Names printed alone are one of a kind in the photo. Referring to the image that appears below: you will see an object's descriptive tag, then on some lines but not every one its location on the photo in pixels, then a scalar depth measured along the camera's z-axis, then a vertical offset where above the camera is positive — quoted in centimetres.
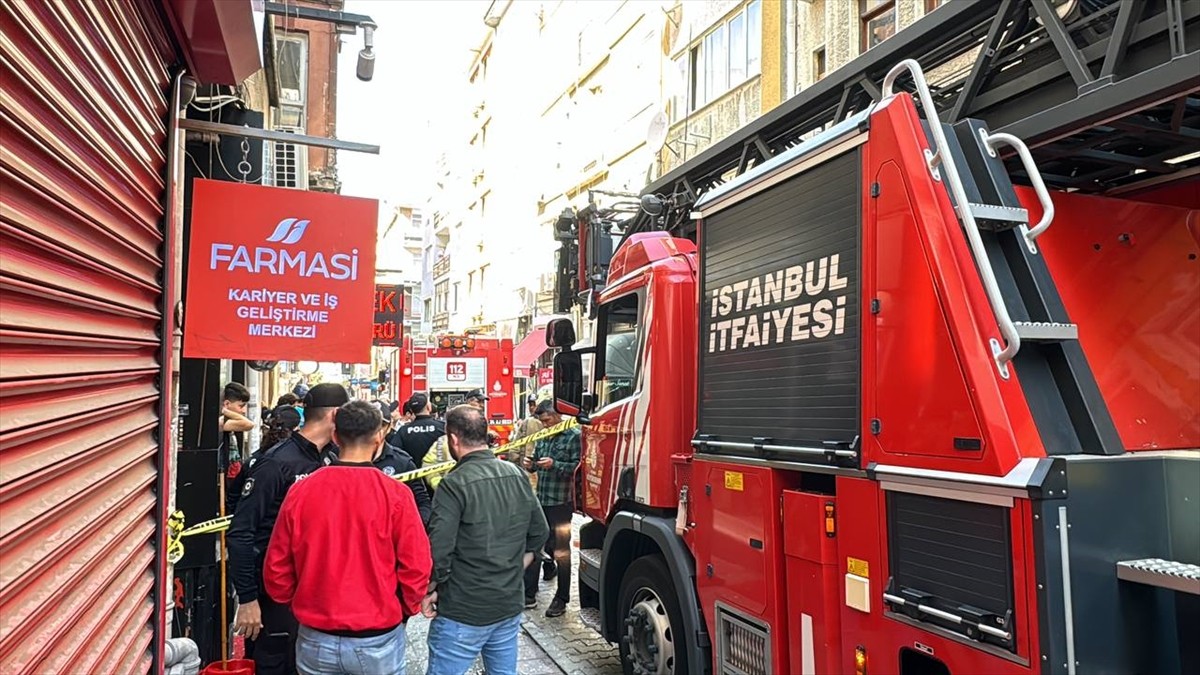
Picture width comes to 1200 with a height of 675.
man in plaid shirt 696 -115
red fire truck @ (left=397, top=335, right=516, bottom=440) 1908 +5
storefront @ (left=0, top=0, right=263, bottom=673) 168 +16
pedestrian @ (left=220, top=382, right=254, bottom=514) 618 -39
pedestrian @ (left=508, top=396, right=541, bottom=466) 834 -76
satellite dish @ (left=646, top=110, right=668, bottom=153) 1250 +404
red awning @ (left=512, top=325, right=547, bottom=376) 1566 +57
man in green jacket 361 -90
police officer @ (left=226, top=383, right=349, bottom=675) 366 -76
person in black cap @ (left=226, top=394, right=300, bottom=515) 613 -42
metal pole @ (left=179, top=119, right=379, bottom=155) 334 +117
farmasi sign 375 +52
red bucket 356 -145
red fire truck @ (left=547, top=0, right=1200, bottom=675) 233 -1
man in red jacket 309 -78
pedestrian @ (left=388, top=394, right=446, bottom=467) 759 -59
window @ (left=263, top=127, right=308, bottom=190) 791 +229
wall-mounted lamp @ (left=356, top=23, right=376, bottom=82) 700 +301
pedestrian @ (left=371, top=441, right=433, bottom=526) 501 -62
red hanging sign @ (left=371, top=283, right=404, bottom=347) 1705 +135
